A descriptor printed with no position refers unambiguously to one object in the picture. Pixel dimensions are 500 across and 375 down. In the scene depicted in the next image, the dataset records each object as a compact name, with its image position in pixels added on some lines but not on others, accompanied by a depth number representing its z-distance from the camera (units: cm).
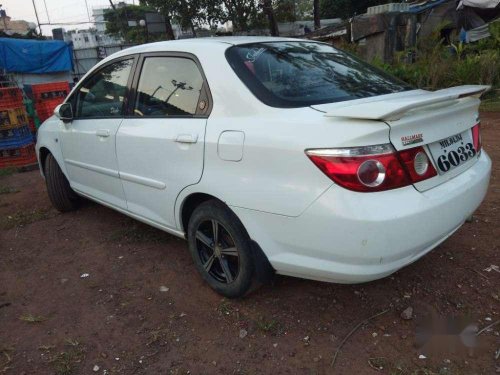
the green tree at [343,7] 2804
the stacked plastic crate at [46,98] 876
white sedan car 196
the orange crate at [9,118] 724
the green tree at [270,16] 1708
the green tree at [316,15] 2189
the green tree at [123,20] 3831
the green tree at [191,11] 2162
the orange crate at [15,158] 755
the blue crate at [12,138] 738
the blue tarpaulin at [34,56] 1248
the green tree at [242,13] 2306
